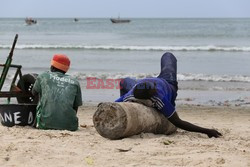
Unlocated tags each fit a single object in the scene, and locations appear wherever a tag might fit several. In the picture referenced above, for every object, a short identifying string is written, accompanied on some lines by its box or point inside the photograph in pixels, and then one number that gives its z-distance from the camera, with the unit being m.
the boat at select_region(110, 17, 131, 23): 175.80
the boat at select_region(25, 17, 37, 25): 157.74
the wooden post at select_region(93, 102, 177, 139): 9.81
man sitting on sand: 11.20
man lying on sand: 10.68
